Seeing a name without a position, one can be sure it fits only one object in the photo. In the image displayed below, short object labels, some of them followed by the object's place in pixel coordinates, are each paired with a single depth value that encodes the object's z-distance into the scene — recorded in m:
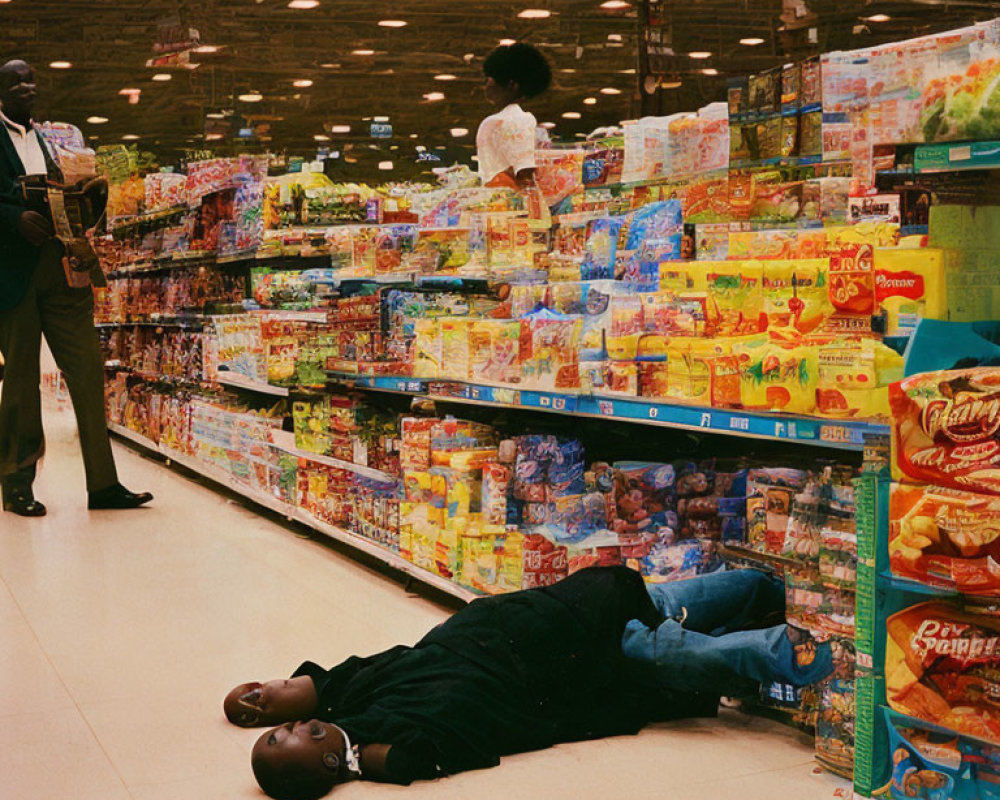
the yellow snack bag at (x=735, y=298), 3.37
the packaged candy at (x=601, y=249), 4.23
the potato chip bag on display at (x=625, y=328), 3.75
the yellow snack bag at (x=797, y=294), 3.18
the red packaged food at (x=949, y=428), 2.21
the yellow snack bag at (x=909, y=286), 2.68
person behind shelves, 5.06
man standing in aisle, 6.62
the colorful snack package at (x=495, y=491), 4.27
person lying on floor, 3.05
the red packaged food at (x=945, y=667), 2.25
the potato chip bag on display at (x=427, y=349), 4.90
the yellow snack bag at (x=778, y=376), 3.05
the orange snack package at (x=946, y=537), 2.20
